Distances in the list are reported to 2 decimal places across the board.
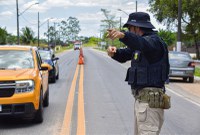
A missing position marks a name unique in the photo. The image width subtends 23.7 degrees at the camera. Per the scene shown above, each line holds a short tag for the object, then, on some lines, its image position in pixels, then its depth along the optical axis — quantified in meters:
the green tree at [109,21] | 136.00
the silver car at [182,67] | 22.16
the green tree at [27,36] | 89.81
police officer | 4.70
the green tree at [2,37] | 73.63
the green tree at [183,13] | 51.19
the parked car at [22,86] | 9.02
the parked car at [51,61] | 19.73
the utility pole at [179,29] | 34.89
